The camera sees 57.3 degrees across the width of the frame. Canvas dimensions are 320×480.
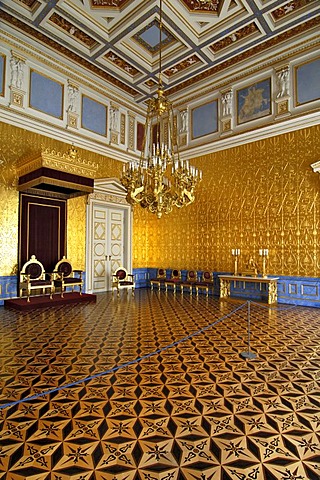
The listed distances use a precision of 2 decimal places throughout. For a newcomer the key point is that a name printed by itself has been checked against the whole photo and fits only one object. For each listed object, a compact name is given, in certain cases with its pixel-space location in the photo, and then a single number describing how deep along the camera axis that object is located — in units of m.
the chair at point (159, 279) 9.72
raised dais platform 6.37
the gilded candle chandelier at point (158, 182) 5.31
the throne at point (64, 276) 7.35
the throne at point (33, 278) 6.81
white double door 9.07
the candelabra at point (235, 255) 8.27
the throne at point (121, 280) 8.78
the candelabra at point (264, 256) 7.67
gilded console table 7.35
